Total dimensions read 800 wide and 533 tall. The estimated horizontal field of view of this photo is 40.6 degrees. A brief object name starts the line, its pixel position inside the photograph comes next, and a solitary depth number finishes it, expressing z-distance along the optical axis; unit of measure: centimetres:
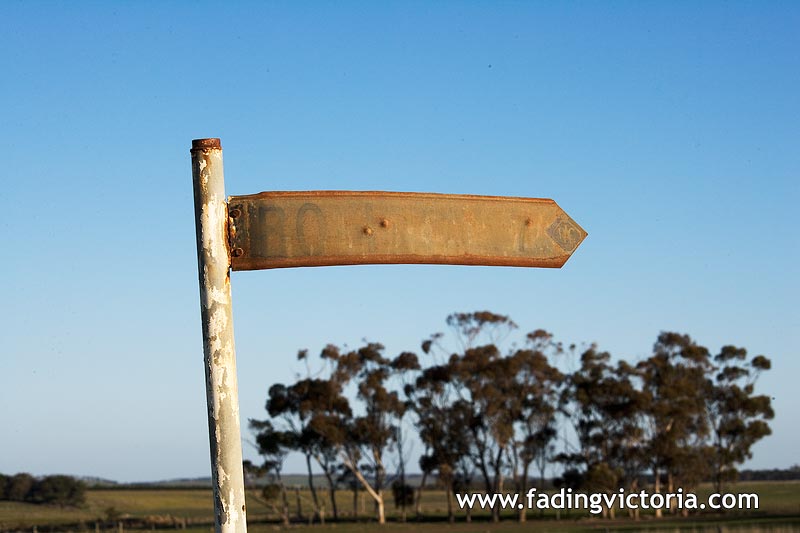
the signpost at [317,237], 213
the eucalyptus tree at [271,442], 5344
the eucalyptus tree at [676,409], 5003
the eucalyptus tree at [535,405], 5069
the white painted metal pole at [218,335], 211
